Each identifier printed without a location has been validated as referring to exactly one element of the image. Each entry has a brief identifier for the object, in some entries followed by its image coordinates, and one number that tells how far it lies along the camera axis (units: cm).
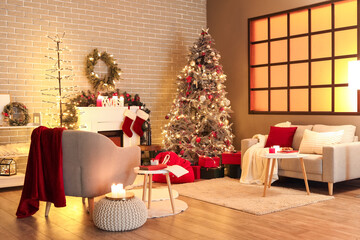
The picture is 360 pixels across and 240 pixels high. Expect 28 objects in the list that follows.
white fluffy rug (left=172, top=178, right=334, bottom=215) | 453
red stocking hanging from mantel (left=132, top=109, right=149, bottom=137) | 711
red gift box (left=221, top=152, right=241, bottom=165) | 646
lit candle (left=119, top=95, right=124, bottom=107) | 696
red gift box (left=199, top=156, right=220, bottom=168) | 657
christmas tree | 701
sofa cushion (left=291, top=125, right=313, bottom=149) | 615
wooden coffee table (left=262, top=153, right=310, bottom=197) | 494
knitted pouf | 374
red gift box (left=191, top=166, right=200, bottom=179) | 653
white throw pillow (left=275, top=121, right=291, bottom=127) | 652
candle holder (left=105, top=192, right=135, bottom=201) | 381
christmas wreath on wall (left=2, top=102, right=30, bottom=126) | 589
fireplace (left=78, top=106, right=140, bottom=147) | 657
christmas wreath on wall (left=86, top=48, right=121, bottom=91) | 694
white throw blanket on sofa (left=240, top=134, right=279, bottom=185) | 586
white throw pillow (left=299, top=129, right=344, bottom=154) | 555
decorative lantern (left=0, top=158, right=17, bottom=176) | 581
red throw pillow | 617
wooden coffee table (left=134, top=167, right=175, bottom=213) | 416
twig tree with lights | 650
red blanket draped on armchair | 407
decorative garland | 655
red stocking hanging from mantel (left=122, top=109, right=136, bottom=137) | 700
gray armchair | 404
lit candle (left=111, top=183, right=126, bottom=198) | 385
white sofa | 510
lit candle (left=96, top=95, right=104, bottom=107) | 672
